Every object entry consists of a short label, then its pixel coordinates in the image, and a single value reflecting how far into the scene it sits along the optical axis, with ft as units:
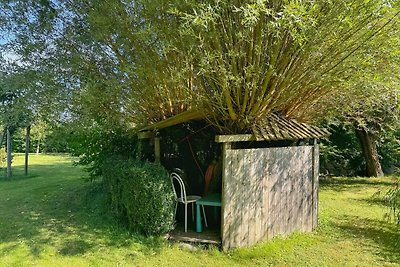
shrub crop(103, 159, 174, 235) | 15.35
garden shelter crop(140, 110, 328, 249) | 15.28
